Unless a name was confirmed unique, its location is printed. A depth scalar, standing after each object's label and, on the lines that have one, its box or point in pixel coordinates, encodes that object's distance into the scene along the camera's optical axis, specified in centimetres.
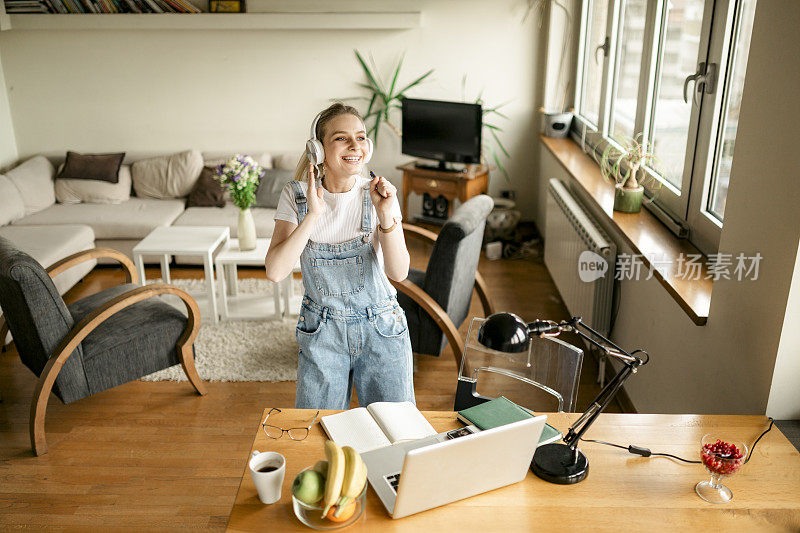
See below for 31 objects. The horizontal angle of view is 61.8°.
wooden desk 139
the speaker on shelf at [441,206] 538
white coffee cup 142
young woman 188
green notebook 168
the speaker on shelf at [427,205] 541
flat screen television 495
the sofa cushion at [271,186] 518
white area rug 348
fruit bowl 136
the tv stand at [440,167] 522
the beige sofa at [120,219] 485
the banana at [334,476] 130
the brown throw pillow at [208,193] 523
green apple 133
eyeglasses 169
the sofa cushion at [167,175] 542
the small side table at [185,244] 400
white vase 409
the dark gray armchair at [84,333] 269
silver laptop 131
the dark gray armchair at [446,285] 301
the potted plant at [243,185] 401
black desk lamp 139
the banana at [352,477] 132
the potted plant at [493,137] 565
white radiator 323
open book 164
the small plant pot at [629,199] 317
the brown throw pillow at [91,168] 532
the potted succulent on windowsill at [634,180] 318
